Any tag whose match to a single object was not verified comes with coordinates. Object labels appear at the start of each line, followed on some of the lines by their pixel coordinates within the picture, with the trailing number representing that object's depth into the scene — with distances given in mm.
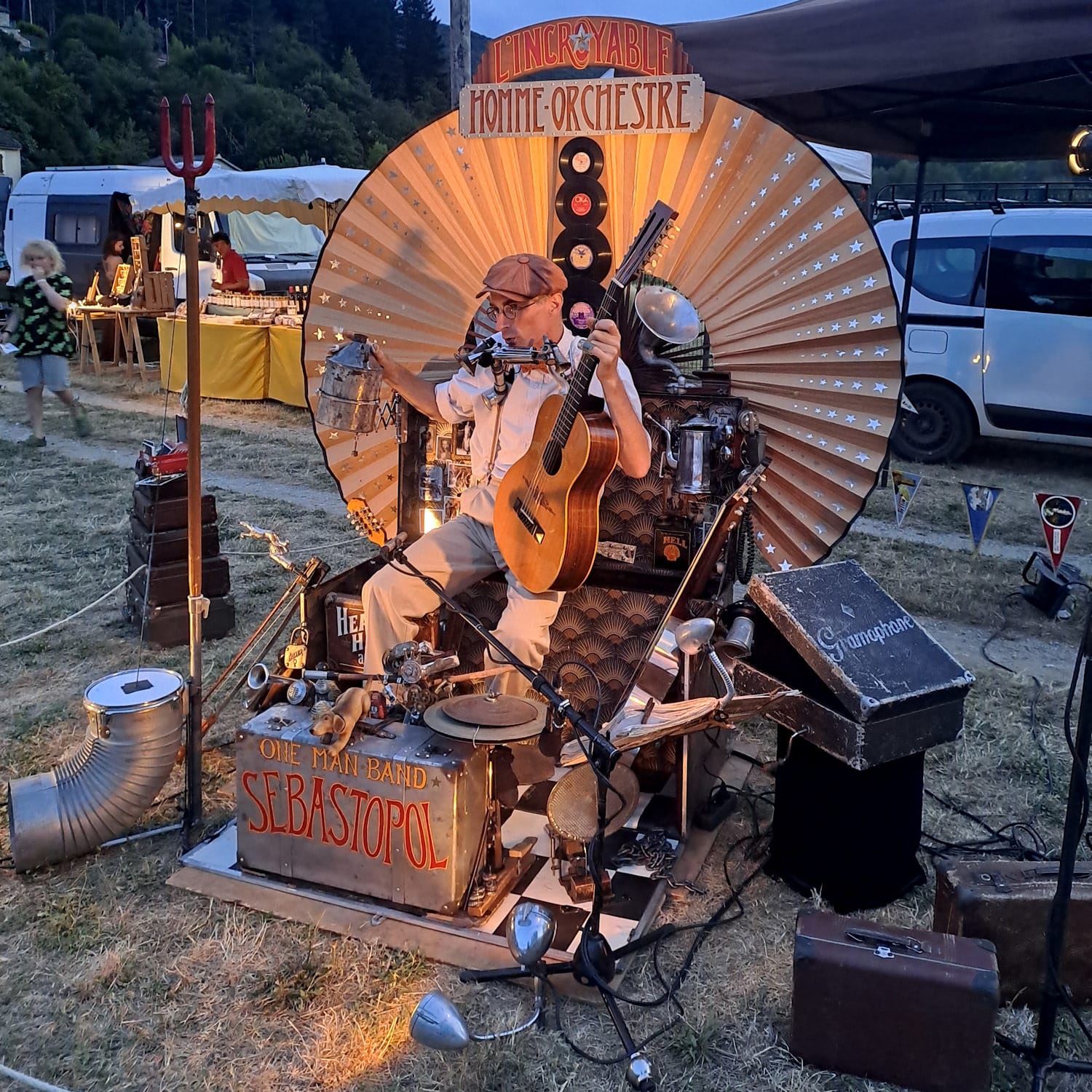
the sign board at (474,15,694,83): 4293
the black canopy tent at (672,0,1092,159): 4625
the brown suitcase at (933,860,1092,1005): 2627
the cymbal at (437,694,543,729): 2863
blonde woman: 9039
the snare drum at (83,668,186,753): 3158
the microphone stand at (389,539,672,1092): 2404
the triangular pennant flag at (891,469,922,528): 6590
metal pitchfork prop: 2994
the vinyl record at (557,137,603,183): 4445
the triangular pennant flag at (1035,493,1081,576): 5492
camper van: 16797
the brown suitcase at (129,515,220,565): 4980
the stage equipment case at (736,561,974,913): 2873
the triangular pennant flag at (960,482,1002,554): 6230
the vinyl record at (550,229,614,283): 4539
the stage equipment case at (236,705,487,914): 2857
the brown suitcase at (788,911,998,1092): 2318
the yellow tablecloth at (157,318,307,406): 11148
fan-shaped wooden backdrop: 4164
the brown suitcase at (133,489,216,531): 4953
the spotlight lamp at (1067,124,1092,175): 2500
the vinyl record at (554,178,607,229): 4492
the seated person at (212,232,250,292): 13247
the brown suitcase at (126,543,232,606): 4957
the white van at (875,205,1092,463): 8180
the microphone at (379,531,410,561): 3193
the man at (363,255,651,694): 3562
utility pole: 9820
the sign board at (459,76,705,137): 4156
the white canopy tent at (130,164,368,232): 13406
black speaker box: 2996
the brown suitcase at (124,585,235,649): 4973
